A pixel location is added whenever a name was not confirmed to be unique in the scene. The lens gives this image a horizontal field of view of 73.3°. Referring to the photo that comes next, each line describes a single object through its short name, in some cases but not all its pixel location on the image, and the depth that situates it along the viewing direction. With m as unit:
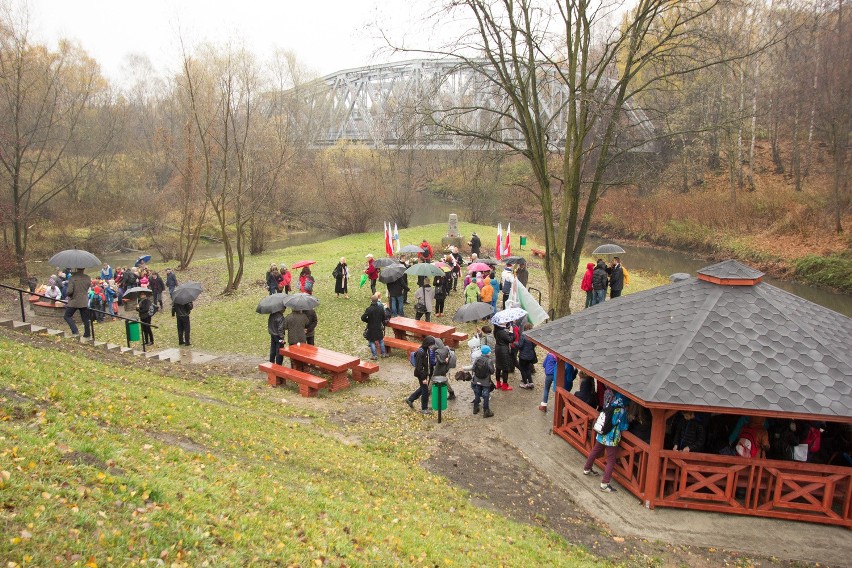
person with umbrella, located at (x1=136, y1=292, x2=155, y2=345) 14.51
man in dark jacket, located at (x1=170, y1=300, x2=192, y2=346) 14.69
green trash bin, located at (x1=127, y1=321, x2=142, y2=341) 14.14
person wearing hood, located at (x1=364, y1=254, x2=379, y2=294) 18.09
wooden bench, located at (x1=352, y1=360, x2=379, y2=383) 12.30
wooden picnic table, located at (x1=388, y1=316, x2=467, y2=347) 14.19
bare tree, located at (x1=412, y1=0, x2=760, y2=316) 13.45
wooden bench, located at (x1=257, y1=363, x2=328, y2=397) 11.48
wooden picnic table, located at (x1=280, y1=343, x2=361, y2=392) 11.67
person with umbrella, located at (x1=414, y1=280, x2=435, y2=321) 16.23
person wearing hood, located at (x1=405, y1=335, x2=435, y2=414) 10.54
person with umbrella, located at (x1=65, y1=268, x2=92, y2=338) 14.29
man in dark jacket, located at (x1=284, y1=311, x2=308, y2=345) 12.97
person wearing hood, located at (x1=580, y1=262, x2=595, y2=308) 17.58
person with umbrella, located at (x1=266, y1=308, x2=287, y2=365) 12.76
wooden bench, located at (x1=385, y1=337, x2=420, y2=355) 13.71
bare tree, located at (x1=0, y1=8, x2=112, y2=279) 23.83
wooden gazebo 7.84
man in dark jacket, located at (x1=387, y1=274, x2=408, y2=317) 16.44
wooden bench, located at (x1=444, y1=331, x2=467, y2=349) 14.37
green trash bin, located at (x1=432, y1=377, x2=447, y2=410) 10.30
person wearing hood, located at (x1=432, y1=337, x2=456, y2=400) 10.40
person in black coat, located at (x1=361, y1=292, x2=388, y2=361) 13.44
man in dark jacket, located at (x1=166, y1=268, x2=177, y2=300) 18.73
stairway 12.19
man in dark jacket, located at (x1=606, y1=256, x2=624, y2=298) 17.55
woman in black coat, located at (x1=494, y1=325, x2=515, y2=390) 11.65
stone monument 28.28
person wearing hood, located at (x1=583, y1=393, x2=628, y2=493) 8.53
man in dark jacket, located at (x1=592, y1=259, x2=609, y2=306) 17.00
